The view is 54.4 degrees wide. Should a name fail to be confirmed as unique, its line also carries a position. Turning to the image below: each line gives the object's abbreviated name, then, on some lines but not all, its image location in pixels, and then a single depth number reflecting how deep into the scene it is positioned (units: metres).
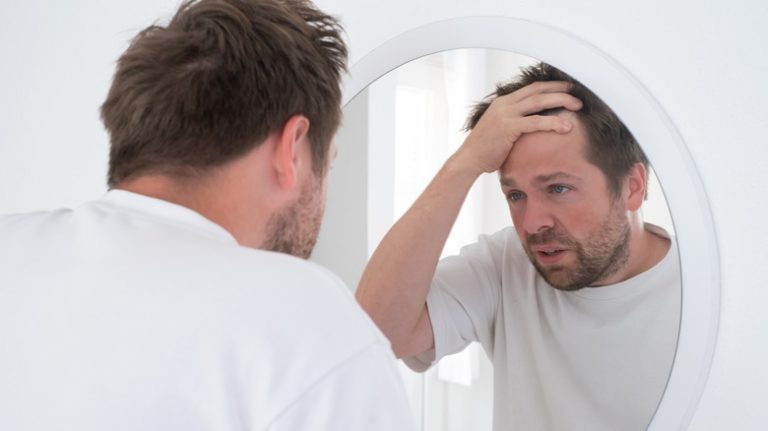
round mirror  0.85
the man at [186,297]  0.58
